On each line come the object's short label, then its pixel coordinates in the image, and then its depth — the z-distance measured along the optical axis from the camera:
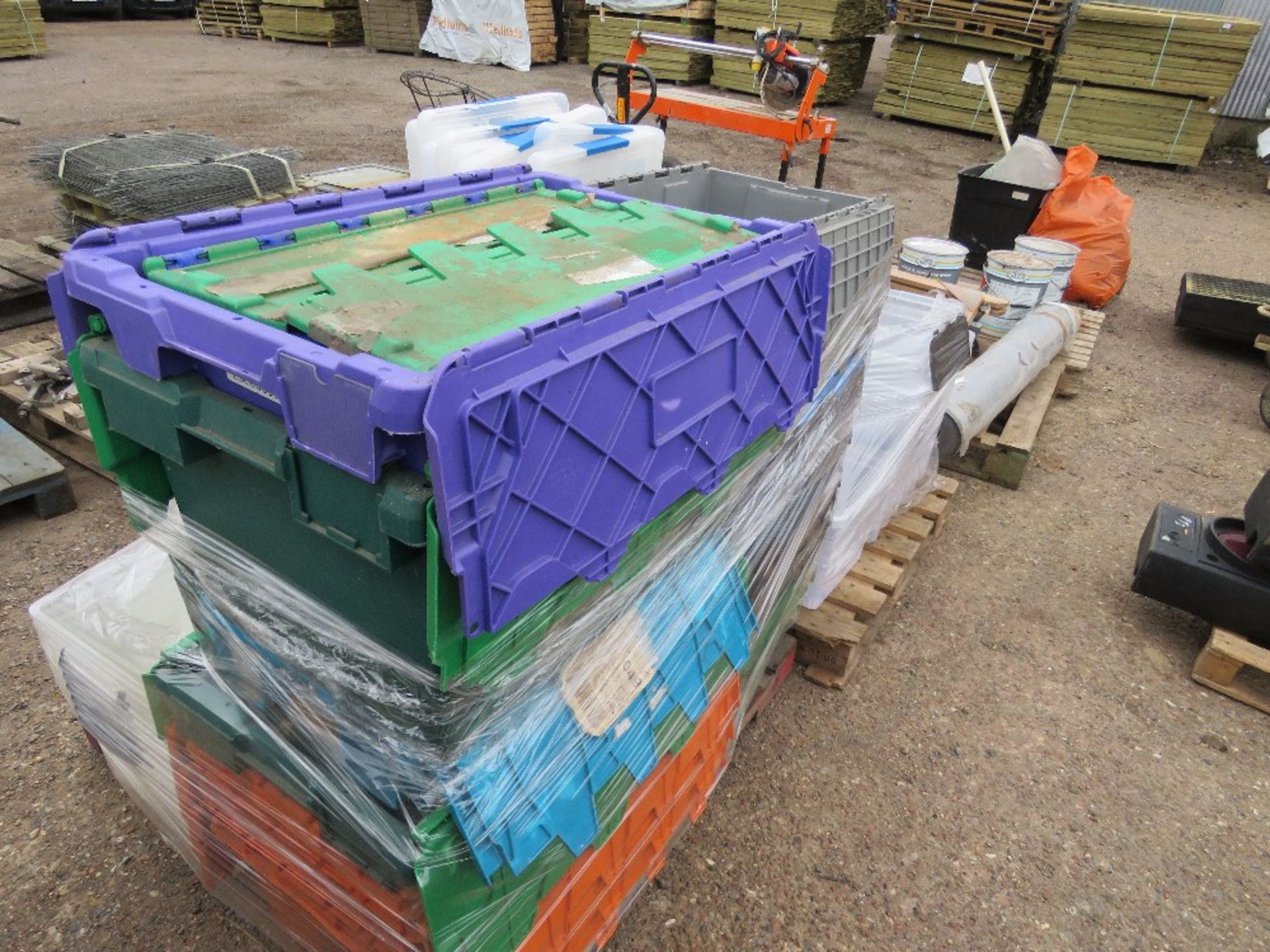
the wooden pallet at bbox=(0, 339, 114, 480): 3.92
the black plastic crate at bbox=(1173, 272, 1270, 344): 5.91
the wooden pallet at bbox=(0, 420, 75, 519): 3.50
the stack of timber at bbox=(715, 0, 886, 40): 12.45
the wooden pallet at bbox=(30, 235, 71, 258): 5.18
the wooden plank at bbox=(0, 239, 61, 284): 5.14
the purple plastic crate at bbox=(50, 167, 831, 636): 1.14
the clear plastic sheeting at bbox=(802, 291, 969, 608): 3.07
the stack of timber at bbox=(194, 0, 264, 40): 16.78
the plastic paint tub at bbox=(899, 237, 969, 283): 5.00
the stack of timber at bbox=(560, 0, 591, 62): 15.77
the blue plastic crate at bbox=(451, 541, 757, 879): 1.52
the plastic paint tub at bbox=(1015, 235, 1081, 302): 5.74
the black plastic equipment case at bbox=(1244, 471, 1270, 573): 3.11
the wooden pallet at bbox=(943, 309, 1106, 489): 4.45
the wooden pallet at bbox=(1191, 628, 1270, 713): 3.16
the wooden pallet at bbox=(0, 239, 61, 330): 5.02
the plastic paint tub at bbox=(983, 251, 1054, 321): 5.43
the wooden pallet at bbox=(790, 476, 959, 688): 3.09
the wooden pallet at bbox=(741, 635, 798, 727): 2.86
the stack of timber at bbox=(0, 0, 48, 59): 13.38
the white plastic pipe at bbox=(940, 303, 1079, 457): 4.04
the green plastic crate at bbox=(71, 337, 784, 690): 1.26
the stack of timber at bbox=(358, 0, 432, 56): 15.58
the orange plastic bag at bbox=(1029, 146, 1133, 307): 6.45
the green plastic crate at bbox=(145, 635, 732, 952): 1.49
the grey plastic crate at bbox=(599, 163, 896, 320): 2.43
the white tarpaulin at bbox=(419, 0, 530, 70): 14.88
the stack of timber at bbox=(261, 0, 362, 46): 15.98
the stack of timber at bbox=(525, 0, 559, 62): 14.98
